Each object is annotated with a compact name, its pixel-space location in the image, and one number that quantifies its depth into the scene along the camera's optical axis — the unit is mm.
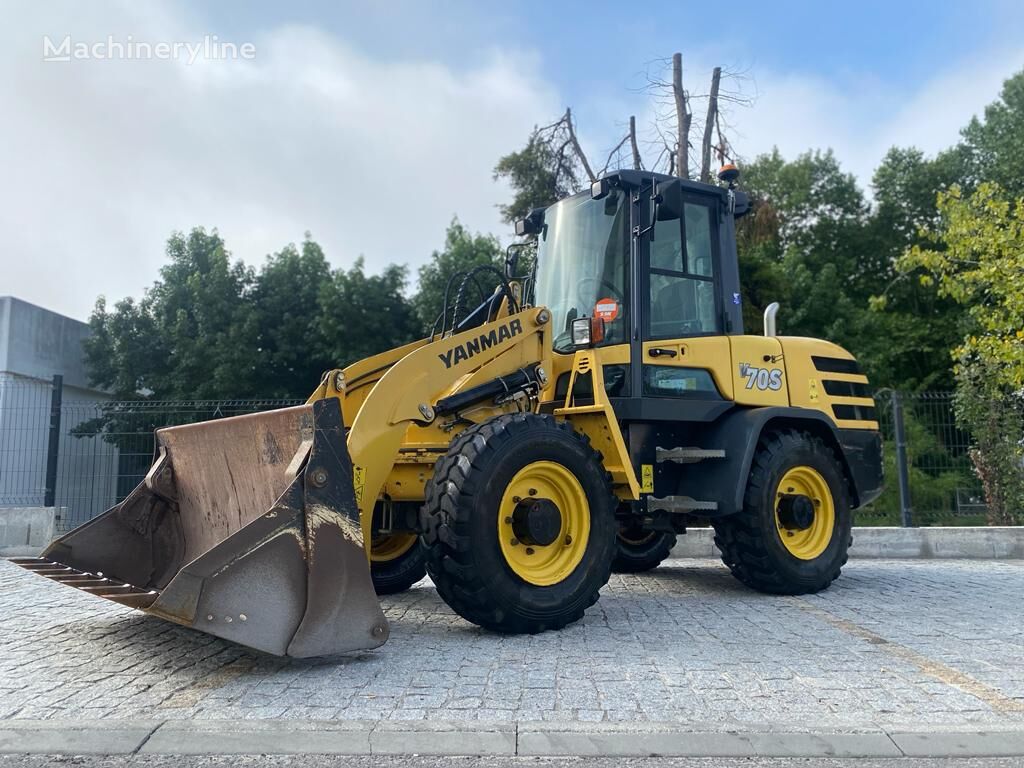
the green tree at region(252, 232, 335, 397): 21188
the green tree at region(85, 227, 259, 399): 19891
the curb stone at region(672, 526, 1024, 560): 10266
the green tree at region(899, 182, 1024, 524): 10953
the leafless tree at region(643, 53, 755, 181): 18172
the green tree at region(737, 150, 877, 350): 22125
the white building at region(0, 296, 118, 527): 10859
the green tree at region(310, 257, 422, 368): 20984
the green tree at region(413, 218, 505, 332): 21250
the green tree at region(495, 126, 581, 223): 21094
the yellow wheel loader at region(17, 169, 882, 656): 4219
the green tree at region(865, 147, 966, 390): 25234
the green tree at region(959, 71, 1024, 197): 25688
